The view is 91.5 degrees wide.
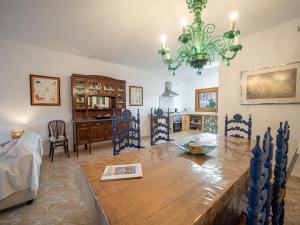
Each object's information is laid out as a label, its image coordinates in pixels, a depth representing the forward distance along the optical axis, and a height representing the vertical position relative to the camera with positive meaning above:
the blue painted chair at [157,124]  2.29 -0.20
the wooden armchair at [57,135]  3.09 -0.57
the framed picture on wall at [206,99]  6.04 +0.46
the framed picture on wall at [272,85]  2.34 +0.44
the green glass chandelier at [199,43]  1.44 +0.71
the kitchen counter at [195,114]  5.39 -0.14
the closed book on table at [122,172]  0.99 -0.44
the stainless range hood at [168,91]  5.80 +0.77
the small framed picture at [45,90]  3.19 +0.46
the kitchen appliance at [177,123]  6.18 -0.55
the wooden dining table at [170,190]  0.65 -0.45
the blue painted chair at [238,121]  2.11 -0.17
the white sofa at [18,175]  1.52 -0.70
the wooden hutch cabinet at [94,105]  3.52 +0.16
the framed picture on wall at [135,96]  4.93 +0.51
